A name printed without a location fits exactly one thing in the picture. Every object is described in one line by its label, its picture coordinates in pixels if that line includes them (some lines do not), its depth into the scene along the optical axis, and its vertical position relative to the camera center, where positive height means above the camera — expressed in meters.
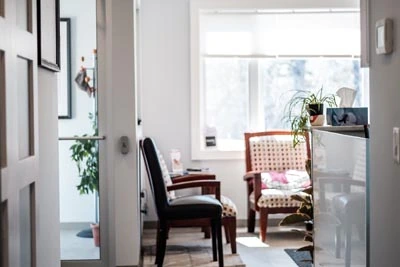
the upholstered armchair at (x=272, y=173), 5.27 -0.48
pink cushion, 5.45 -0.54
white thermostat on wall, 1.75 +0.25
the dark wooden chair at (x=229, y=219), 4.76 -0.77
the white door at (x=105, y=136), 4.19 -0.09
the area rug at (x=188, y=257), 4.52 -1.05
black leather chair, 4.24 -0.60
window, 5.93 +0.58
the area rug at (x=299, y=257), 4.54 -1.07
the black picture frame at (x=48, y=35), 2.37 +0.38
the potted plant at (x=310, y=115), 3.78 +0.04
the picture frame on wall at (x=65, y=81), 4.20 +0.30
